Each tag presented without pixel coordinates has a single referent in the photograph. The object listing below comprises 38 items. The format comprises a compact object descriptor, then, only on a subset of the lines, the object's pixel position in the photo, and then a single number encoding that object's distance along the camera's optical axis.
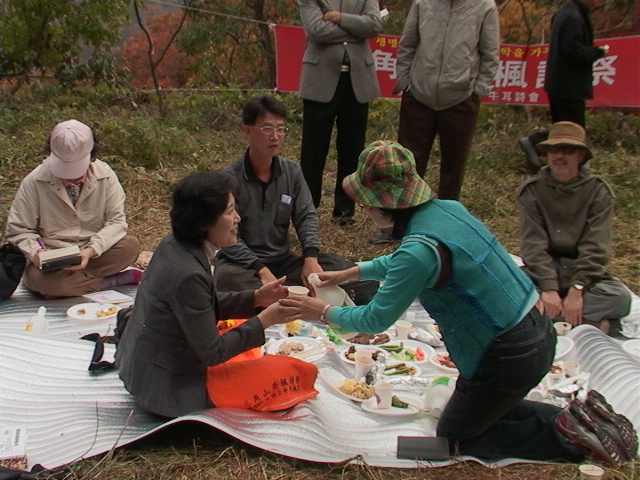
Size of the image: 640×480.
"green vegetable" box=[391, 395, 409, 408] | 2.76
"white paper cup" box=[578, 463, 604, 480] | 2.27
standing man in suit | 4.98
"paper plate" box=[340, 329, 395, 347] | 3.33
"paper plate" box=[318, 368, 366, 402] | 2.79
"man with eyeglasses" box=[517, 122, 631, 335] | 3.51
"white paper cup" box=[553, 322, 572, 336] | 3.47
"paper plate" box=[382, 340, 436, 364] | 3.15
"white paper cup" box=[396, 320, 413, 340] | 3.39
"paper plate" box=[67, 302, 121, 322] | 3.51
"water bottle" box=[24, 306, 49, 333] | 3.30
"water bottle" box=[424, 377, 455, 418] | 2.70
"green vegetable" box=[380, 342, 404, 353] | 3.25
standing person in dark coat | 5.52
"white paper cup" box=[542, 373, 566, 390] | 2.92
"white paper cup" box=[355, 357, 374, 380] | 2.97
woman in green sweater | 2.22
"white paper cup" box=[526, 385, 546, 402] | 2.82
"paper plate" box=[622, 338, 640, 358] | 3.23
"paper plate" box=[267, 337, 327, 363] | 3.10
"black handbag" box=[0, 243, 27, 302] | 3.74
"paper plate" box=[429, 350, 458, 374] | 3.05
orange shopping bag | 2.61
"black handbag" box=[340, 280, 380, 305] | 3.85
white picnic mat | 2.42
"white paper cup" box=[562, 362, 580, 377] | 3.02
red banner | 7.12
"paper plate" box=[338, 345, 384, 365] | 3.13
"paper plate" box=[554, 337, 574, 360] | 3.17
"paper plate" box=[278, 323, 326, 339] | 3.40
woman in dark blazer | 2.38
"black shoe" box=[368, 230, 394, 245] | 5.03
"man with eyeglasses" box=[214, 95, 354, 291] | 3.73
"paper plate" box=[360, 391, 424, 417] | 2.68
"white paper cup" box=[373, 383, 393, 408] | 2.73
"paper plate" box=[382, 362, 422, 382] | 3.01
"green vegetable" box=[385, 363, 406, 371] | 3.07
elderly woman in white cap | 3.72
